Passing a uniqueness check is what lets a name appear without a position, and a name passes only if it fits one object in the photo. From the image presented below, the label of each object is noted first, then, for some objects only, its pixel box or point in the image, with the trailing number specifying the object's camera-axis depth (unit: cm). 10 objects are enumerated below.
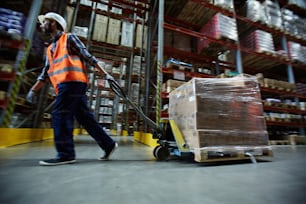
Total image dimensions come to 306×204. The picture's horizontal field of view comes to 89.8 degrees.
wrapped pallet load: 194
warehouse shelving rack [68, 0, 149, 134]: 655
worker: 164
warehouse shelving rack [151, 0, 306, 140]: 533
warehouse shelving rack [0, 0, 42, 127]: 270
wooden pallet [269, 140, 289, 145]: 537
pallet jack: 196
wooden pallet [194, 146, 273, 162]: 182
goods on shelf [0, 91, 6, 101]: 267
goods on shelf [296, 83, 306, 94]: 661
